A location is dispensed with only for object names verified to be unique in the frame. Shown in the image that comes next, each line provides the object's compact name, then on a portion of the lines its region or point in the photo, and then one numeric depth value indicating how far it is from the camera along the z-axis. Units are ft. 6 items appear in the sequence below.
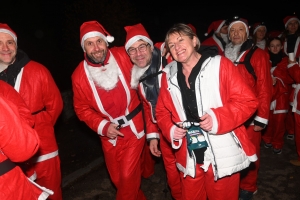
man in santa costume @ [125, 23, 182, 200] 11.20
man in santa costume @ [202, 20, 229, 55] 19.54
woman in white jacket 8.16
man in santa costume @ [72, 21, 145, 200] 11.77
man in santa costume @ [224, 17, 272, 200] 11.02
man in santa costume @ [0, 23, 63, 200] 10.79
